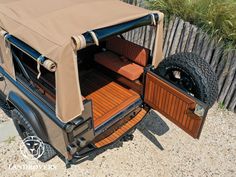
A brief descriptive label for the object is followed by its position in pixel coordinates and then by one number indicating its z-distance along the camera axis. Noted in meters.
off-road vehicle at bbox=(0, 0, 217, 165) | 3.27
